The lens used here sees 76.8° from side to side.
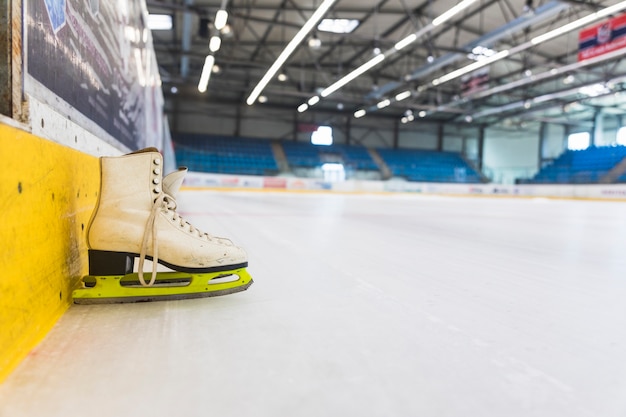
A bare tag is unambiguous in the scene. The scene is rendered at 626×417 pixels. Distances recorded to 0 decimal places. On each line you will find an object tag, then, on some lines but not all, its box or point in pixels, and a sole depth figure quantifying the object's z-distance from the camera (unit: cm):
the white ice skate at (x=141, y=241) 102
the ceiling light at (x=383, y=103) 1761
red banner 773
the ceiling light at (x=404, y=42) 895
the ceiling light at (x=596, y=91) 1678
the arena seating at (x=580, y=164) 1795
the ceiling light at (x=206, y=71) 1100
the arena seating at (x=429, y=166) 2277
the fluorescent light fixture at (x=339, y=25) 1240
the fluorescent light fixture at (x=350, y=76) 1075
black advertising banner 102
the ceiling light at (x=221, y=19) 754
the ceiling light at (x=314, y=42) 990
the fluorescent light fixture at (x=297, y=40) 728
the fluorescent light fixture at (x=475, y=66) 985
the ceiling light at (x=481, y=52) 1080
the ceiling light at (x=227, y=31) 929
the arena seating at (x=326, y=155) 2253
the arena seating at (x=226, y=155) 1922
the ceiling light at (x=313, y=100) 1705
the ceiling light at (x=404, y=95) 1633
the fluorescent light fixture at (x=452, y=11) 679
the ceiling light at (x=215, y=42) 928
